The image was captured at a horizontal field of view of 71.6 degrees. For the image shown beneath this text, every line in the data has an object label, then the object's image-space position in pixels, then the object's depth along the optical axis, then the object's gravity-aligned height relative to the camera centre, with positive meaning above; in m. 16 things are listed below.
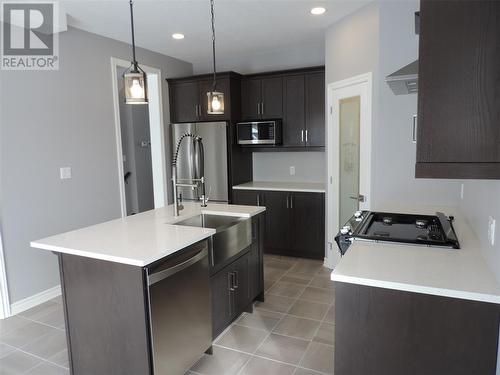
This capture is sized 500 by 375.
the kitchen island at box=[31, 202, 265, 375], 1.86 -0.82
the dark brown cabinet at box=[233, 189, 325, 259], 4.27 -0.92
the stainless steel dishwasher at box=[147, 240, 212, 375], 1.89 -0.94
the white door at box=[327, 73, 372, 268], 3.39 -0.06
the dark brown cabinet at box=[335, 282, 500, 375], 1.34 -0.77
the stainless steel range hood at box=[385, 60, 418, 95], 1.58 +0.31
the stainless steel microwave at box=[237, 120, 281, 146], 4.50 +0.21
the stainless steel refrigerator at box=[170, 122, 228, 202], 4.62 -0.09
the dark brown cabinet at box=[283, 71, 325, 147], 4.33 +0.48
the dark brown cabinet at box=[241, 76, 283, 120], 4.56 +0.67
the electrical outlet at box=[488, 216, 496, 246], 1.47 -0.38
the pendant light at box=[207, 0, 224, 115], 2.83 +0.39
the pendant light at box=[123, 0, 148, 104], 2.14 +0.41
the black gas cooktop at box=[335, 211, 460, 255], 1.94 -0.53
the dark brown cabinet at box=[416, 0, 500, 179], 1.13 +0.18
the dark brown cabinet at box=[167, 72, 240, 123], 4.62 +0.74
